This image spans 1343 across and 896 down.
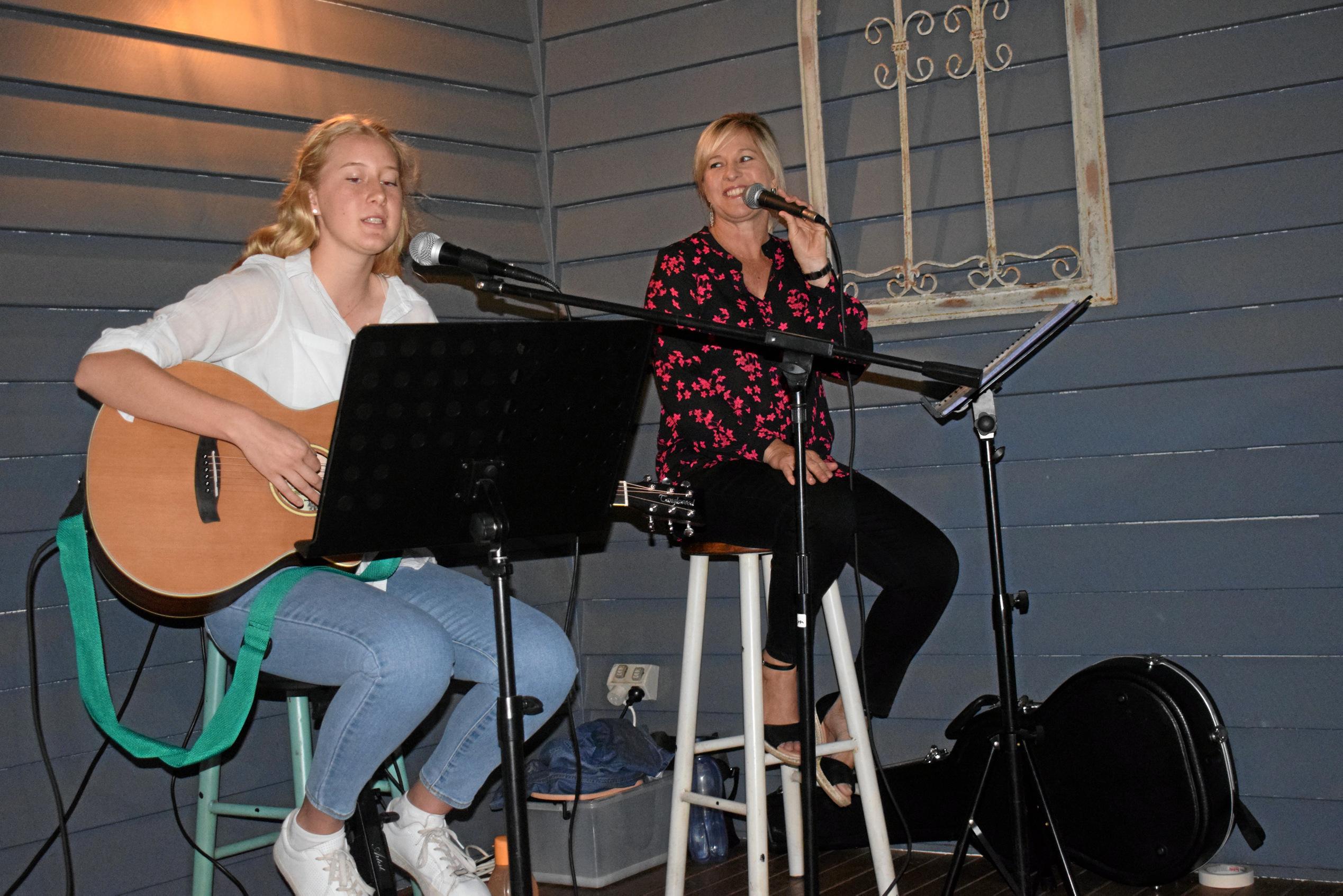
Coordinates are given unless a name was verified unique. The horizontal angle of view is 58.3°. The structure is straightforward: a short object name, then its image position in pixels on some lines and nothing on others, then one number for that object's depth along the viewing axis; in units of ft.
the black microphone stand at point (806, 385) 6.27
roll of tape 7.80
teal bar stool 7.13
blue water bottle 9.07
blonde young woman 6.18
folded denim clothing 8.89
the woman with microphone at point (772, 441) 7.72
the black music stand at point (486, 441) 4.99
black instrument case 7.35
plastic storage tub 8.75
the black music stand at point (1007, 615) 6.79
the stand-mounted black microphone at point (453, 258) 5.36
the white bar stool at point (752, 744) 7.47
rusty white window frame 8.38
